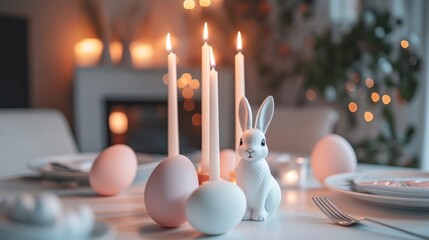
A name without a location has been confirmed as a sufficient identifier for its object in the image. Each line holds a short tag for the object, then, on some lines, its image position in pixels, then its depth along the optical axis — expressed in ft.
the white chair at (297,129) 6.31
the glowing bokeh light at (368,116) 9.70
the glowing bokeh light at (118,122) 12.81
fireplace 12.30
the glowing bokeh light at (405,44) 8.72
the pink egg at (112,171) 3.19
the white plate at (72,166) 3.65
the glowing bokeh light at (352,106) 9.55
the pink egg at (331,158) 3.66
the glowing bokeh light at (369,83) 9.14
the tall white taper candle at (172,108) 2.91
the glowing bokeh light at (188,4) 13.42
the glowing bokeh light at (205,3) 13.17
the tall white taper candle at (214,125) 2.53
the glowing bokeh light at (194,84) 12.84
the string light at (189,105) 12.95
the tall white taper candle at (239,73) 2.89
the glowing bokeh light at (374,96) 9.11
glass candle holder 3.73
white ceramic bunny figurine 2.51
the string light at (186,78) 12.69
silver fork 2.40
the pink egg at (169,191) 2.38
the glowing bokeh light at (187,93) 12.88
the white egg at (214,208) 2.19
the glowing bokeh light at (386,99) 9.08
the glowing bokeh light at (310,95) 11.76
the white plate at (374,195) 2.68
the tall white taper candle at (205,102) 2.89
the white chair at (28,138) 5.00
